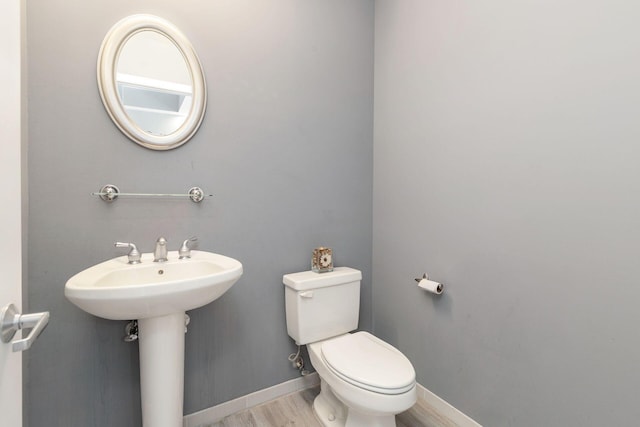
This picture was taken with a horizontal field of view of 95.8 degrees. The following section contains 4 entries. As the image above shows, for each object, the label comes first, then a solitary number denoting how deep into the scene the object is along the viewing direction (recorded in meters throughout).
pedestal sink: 0.86
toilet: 1.13
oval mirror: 1.21
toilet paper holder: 1.47
